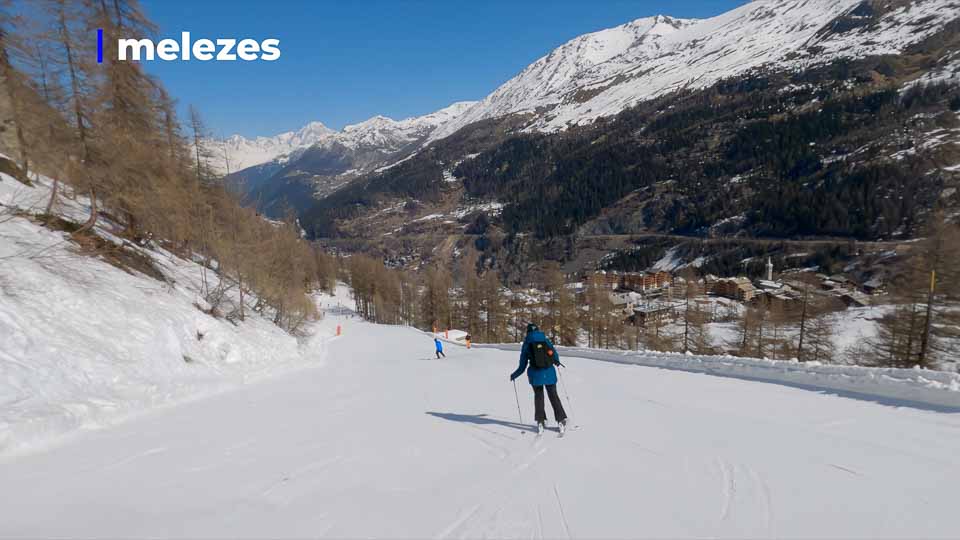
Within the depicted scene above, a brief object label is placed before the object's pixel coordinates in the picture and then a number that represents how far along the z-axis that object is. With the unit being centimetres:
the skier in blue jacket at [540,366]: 716
